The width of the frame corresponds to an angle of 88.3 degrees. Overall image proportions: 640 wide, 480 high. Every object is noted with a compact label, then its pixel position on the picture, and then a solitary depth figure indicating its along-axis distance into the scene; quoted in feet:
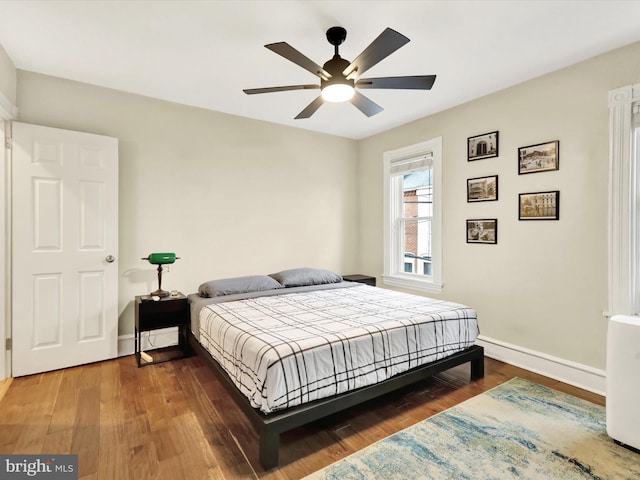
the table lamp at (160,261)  10.45
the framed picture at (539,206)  9.45
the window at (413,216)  12.96
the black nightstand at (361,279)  14.96
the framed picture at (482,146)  10.94
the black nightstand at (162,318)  10.18
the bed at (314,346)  6.01
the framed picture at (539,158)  9.41
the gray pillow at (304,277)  12.57
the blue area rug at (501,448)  5.68
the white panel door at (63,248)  9.21
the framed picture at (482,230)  11.02
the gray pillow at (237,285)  10.87
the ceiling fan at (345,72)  6.35
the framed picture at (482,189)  10.97
